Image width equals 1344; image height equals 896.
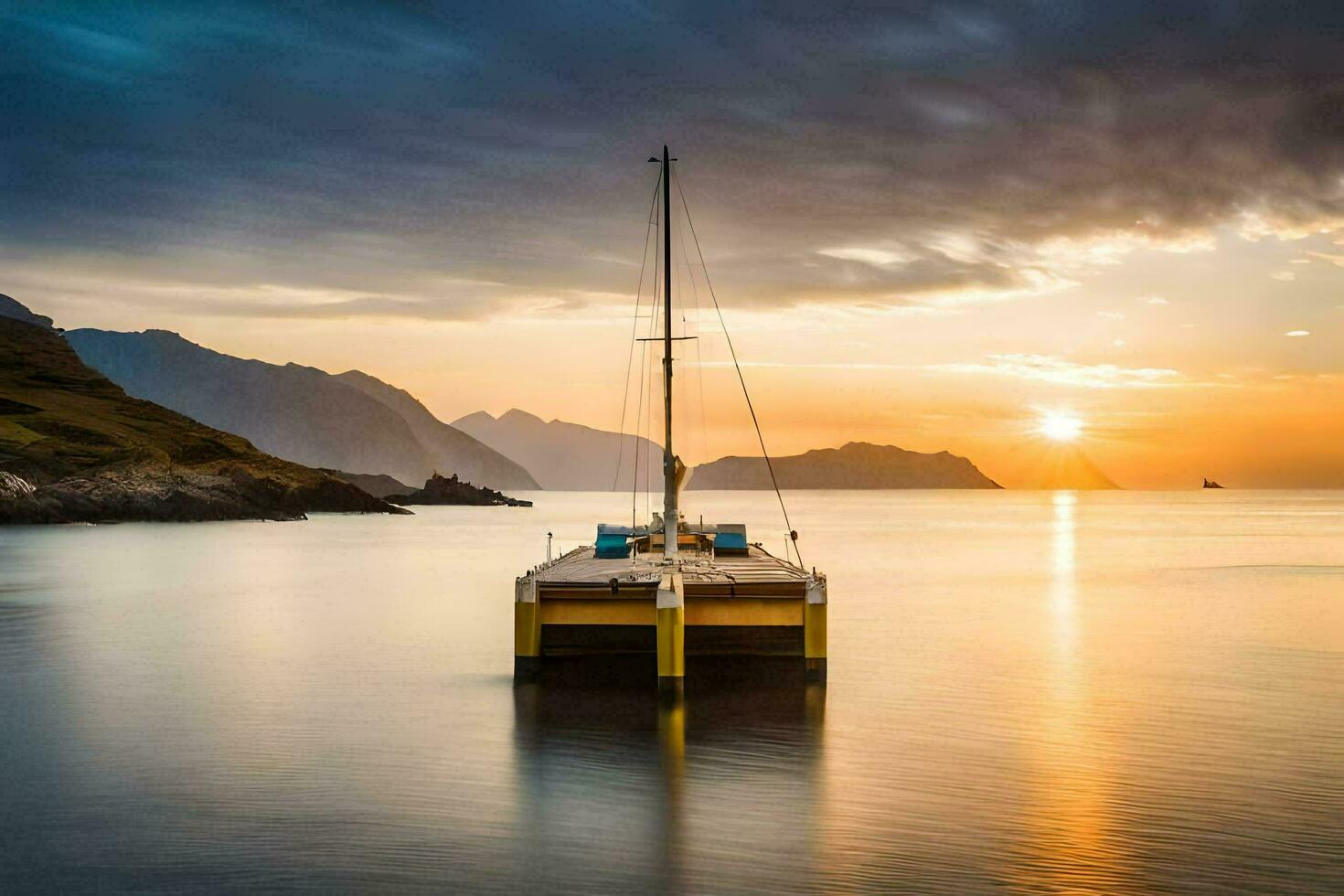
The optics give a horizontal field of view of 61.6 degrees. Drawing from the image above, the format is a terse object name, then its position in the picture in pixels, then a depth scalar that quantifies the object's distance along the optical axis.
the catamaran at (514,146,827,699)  20.78
